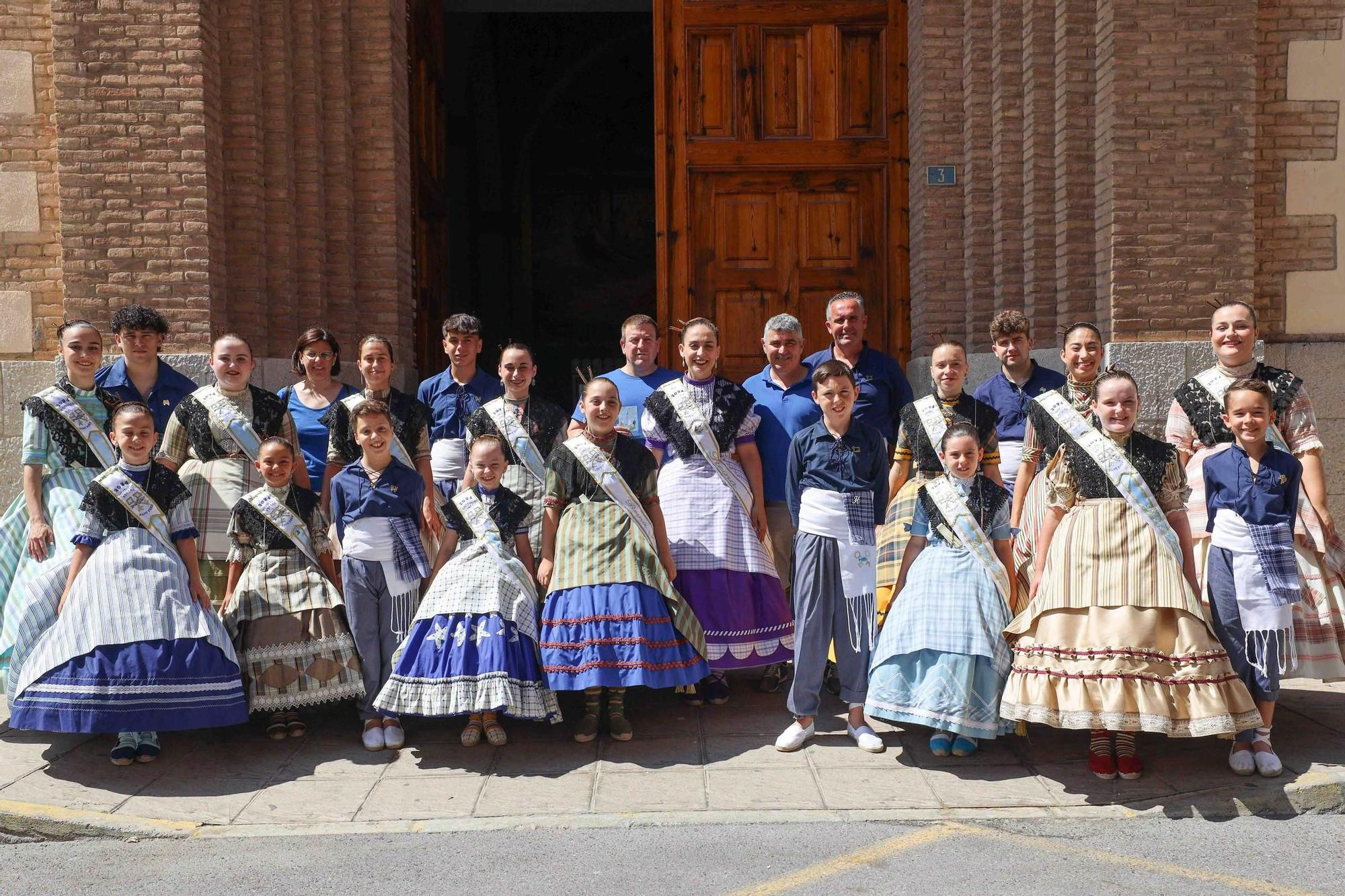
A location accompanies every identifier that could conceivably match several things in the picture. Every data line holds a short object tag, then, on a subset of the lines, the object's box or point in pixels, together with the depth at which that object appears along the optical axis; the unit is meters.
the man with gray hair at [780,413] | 5.77
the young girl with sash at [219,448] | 5.50
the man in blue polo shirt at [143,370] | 5.75
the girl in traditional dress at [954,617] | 4.77
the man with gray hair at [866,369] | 5.93
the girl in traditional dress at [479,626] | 4.95
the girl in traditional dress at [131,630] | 4.77
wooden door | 8.80
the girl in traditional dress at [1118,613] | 4.44
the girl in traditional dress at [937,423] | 5.38
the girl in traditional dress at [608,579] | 5.05
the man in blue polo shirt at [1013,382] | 5.83
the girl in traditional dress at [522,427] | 5.63
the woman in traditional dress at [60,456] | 5.43
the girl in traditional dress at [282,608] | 5.18
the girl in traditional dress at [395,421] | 5.55
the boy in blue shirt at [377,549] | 5.28
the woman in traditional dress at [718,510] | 5.51
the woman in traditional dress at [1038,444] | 5.26
